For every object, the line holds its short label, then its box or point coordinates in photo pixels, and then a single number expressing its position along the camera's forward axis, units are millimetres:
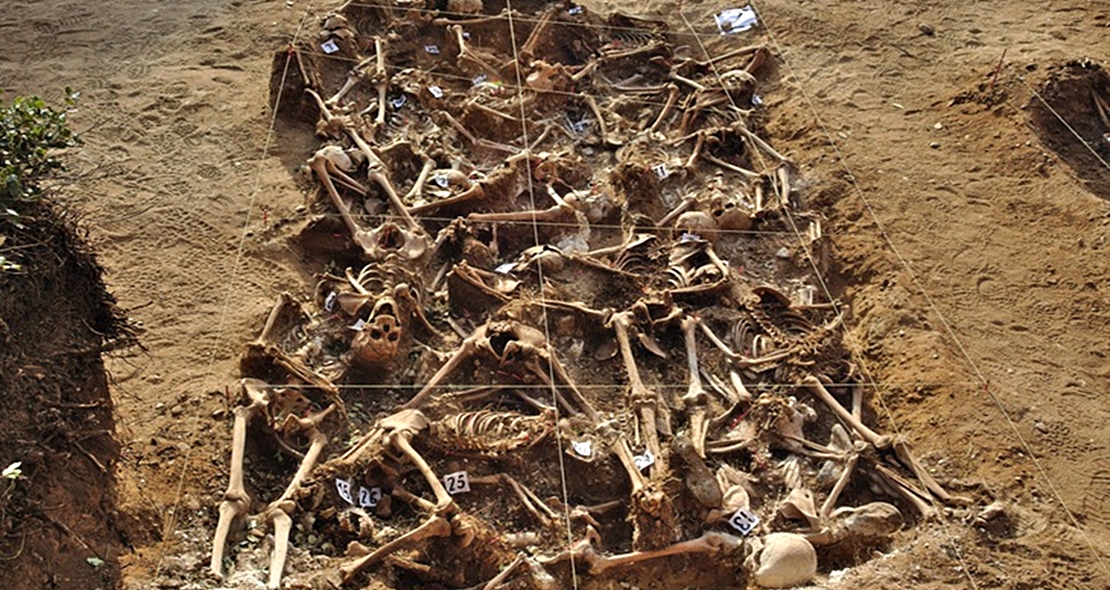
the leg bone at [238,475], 4789
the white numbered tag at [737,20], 10727
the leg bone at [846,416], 6027
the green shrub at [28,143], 4773
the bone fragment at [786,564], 5164
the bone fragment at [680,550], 5234
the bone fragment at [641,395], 5922
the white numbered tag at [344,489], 5309
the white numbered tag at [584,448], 5852
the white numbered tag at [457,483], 5515
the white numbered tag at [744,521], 5531
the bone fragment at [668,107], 9144
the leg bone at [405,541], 4852
